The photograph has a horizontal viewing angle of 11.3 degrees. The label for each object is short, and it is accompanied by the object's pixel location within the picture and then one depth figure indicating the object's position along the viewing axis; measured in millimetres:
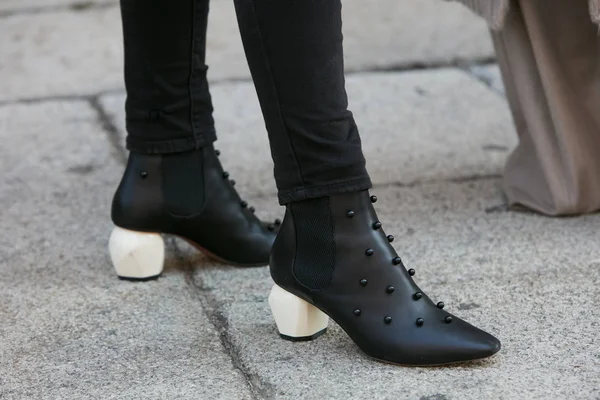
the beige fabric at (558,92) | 3434
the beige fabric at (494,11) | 3328
